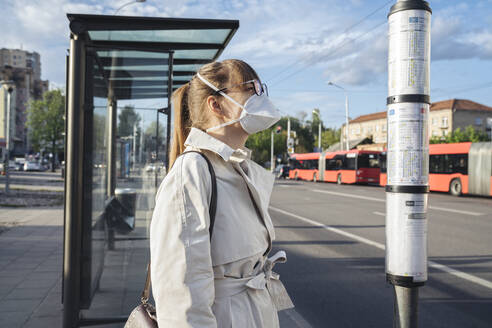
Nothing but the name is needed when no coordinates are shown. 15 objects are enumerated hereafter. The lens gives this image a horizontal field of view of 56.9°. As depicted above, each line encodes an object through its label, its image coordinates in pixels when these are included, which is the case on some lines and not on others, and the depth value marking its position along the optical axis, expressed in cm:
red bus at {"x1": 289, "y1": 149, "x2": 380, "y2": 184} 3447
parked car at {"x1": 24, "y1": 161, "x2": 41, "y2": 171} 5854
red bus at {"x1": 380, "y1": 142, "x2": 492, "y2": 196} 2188
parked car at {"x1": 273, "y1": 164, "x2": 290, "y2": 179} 5006
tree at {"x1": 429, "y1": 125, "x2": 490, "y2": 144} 5819
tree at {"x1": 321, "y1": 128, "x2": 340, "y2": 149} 9312
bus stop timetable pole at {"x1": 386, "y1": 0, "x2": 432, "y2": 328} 254
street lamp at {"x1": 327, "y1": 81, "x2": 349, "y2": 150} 4643
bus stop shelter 378
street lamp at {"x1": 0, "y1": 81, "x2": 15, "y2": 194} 1980
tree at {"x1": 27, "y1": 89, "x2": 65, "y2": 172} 5091
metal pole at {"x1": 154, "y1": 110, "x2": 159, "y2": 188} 576
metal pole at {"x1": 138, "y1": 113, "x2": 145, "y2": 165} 615
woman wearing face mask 147
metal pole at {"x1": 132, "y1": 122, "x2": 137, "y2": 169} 627
